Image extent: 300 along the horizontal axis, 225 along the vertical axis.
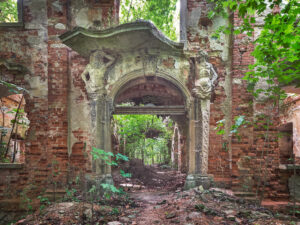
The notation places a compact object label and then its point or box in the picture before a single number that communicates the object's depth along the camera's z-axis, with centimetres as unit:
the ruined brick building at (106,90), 532
